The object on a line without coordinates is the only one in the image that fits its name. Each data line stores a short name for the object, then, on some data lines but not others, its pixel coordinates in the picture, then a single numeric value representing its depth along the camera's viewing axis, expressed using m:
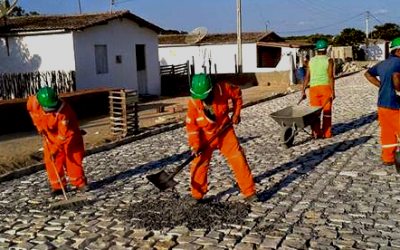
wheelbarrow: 9.11
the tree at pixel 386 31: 60.50
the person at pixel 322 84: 9.89
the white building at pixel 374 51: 51.81
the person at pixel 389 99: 7.41
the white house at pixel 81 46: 18.69
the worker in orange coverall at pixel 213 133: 5.83
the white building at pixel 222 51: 36.75
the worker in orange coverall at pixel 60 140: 6.56
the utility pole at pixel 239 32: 29.81
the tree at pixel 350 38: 55.16
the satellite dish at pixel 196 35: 27.25
